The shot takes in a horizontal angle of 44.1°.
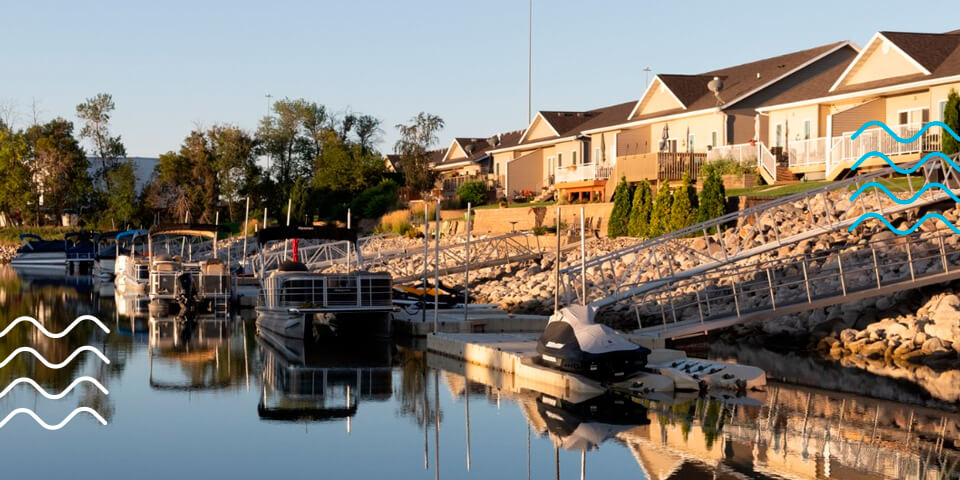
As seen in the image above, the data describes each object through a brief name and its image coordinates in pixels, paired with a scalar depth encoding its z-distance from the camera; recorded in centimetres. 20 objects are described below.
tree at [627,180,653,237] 4459
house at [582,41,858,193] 5016
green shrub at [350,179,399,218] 7138
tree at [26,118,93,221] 10344
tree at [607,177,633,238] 4597
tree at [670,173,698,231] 4216
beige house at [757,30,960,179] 4175
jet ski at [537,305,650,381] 2350
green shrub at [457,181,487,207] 6650
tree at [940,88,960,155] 3728
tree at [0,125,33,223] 10338
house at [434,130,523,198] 7462
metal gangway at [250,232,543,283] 4722
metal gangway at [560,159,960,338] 2931
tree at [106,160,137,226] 9812
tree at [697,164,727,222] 4047
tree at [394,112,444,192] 7400
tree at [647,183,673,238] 4325
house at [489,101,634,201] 6506
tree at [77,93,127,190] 10962
